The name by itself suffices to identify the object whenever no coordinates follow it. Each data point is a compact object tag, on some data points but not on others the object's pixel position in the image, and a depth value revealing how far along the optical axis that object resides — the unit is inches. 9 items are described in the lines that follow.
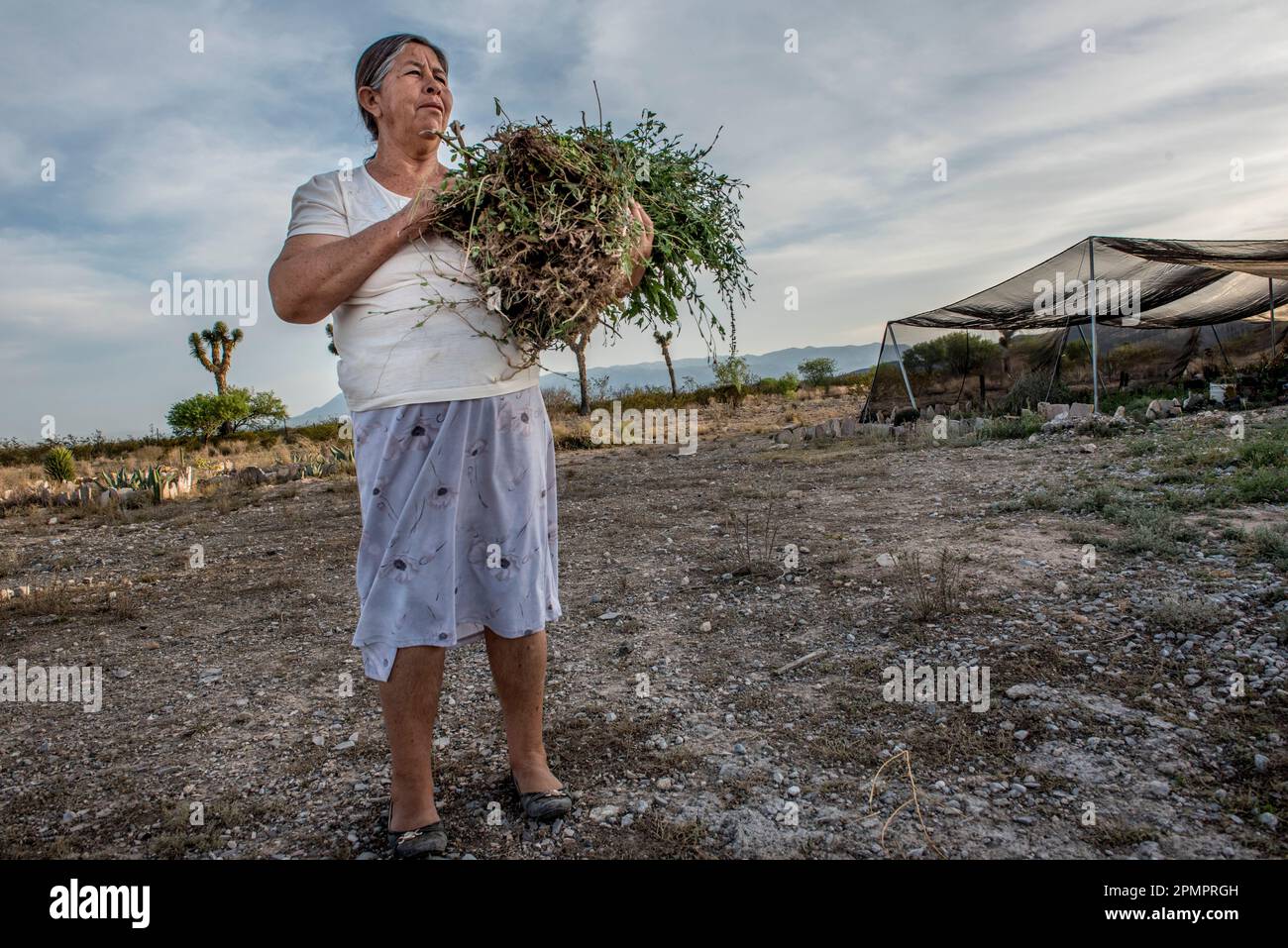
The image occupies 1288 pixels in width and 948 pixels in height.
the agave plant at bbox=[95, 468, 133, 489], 375.6
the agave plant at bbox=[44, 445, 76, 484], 442.0
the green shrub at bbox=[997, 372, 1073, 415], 462.0
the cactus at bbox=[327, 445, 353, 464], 450.2
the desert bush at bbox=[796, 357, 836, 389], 1315.2
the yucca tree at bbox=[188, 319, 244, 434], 1149.0
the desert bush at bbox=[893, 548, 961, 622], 126.0
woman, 67.1
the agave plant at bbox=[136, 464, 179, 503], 351.3
